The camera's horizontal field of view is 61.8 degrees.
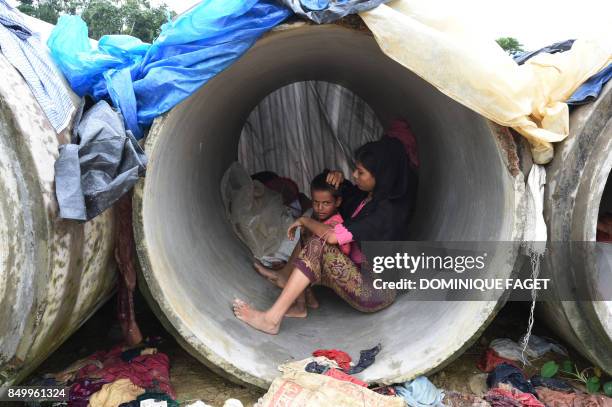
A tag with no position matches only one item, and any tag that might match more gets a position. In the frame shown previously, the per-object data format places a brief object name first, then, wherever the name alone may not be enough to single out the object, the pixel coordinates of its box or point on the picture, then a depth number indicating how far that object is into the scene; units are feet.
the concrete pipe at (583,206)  7.95
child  11.49
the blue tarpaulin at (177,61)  7.83
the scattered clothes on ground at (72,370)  8.68
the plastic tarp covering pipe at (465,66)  7.50
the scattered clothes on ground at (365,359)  8.92
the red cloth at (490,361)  9.74
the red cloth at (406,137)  12.75
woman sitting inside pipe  10.03
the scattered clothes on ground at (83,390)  8.04
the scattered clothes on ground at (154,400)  7.97
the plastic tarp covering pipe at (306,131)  19.12
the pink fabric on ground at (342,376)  8.25
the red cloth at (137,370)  8.60
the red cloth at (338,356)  9.07
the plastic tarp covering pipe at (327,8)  7.69
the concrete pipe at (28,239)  5.95
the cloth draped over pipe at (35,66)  6.81
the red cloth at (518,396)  8.38
